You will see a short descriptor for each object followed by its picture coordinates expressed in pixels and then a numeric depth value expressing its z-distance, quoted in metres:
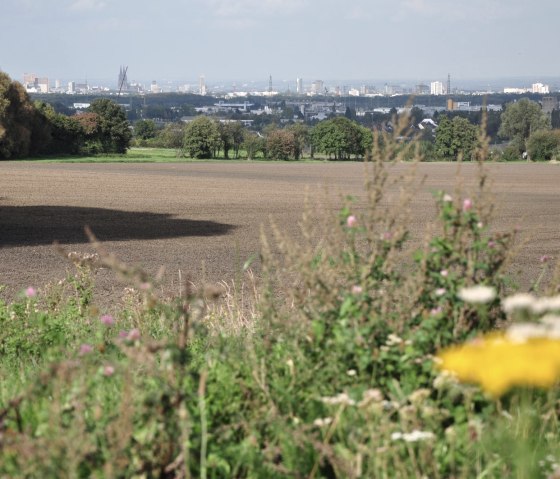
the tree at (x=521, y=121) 125.25
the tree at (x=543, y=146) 90.25
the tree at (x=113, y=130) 81.62
